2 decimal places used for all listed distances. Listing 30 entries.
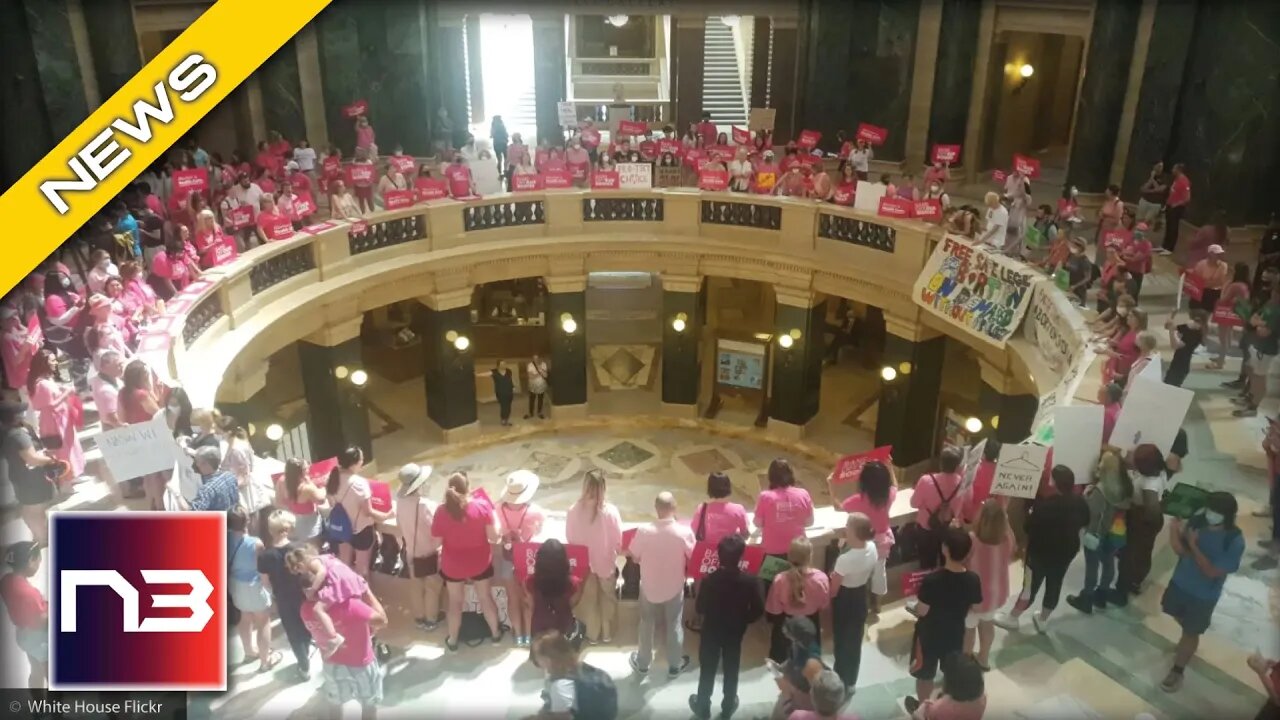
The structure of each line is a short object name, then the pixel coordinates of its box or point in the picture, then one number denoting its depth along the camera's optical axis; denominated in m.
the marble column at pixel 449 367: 20.42
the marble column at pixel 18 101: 17.81
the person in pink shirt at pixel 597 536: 8.48
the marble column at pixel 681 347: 21.22
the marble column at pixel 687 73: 28.06
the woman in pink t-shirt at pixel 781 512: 8.60
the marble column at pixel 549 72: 23.69
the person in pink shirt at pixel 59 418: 10.06
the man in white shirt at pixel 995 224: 15.94
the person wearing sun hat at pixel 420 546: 8.85
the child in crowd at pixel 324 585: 7.21
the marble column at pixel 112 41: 19.23
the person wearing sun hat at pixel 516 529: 8.77
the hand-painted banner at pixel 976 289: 15.64
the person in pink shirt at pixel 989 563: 7.94
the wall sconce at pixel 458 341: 20.66
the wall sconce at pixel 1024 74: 23.70
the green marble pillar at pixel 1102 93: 19.25
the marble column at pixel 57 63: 18.11
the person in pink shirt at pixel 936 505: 8.92
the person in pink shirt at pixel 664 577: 8.20
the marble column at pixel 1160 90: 18.22
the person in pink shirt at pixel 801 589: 7.57
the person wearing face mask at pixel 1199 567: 7.66
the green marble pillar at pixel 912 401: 19.47
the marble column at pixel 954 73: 21.70
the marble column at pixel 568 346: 21.12
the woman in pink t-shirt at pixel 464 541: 8.52
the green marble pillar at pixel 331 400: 19.19
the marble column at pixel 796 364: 20.47
